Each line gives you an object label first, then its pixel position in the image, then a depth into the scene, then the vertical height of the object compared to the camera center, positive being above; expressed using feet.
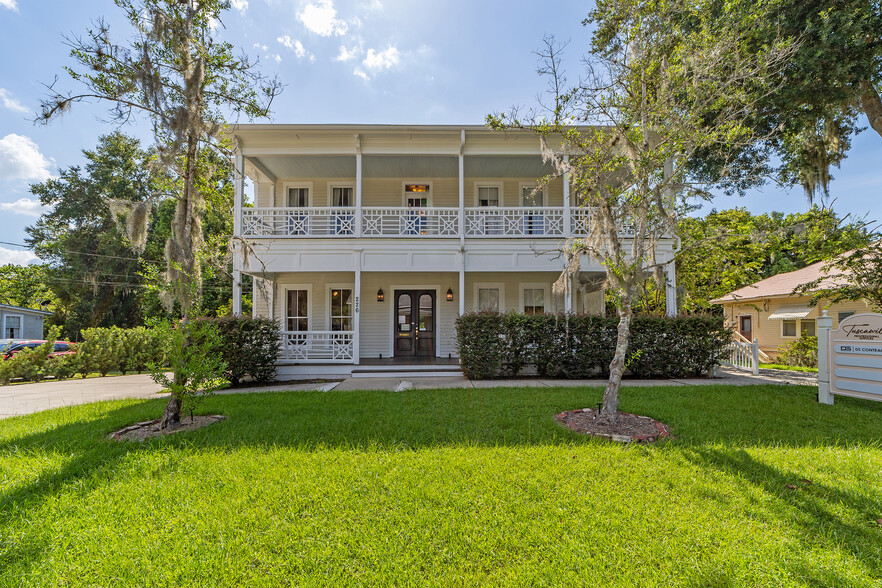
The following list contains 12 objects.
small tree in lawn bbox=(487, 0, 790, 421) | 14.55 +7.55
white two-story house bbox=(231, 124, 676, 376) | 29.73 +6.35
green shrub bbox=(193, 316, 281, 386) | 24.11 -2.73
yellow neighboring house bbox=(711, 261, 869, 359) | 45.60 -0.04
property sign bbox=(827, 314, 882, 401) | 17.97 -2.47
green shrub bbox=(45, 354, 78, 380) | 33.24 -5.51
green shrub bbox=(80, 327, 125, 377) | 35.78 -4.24
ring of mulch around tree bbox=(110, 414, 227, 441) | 13.76 -4.92
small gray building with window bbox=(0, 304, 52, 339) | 57.31 -2.38
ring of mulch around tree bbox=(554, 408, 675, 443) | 13.25 -4.67
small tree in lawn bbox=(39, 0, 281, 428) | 14.61 +9.14
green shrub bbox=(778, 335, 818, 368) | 41.86 -5.21
